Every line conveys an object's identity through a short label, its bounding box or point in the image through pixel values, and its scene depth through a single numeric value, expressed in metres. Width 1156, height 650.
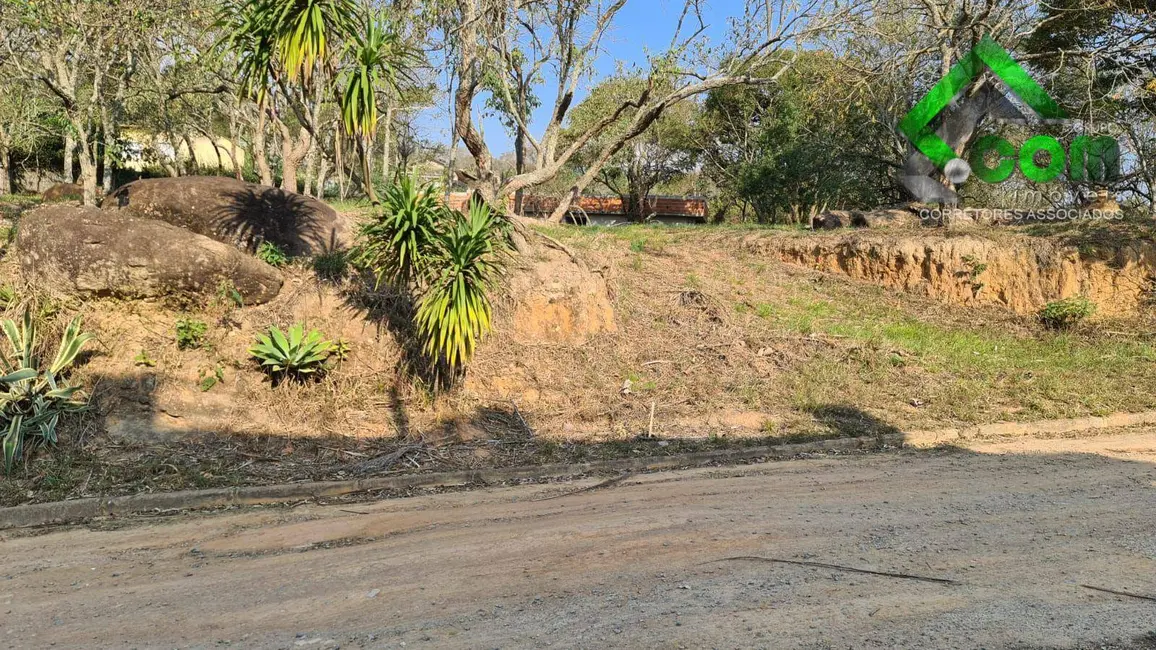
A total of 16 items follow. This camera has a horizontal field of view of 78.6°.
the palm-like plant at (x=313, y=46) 7.46
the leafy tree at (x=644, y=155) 33.27
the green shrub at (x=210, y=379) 8.30
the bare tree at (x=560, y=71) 12.95
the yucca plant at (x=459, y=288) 8.20
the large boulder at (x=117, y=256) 8.73
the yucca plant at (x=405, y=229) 8.34
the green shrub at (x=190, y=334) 8.67
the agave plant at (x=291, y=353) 8.41
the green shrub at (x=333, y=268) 10.04
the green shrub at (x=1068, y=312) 12.80
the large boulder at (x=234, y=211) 10.33
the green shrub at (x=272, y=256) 10.18
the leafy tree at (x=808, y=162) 26.44
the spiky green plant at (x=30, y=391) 6.99
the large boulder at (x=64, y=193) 17.77
